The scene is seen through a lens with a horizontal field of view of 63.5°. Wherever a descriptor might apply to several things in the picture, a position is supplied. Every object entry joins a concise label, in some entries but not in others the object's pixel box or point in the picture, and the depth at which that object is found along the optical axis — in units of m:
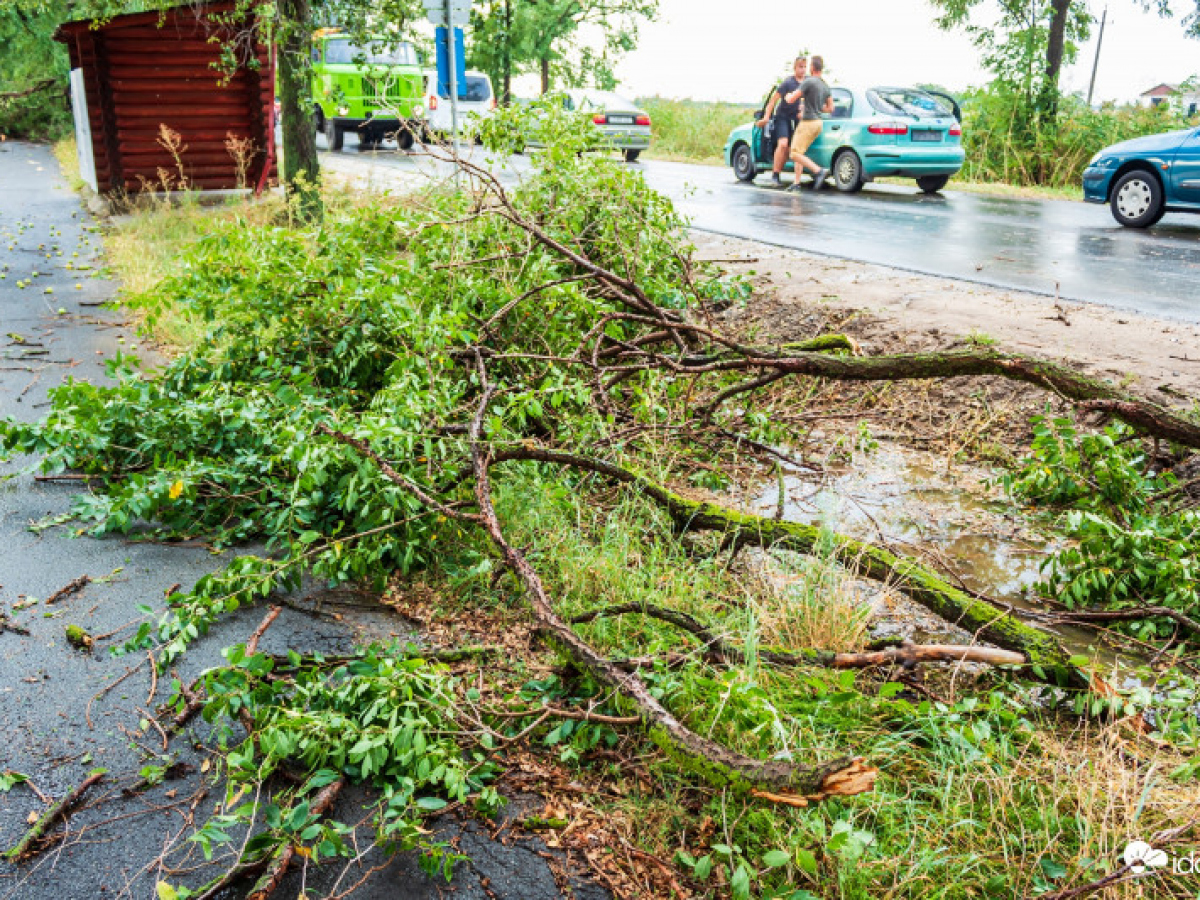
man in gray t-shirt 16.92
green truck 24.03
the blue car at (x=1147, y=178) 12.13
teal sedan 16.77
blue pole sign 12.86
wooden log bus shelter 14.77
